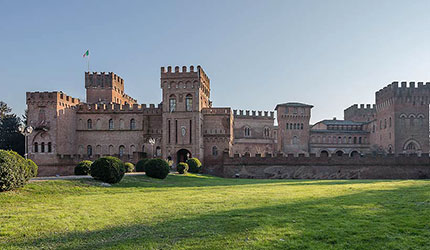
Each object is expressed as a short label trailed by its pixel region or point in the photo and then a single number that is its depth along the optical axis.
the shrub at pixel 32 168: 15.84
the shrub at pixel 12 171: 13.34
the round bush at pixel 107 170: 19.31
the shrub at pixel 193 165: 36.53
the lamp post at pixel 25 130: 24.62
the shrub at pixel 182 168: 32.78
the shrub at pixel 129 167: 30.61
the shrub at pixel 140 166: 31.73
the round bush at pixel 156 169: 24.83
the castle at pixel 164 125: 41.16
